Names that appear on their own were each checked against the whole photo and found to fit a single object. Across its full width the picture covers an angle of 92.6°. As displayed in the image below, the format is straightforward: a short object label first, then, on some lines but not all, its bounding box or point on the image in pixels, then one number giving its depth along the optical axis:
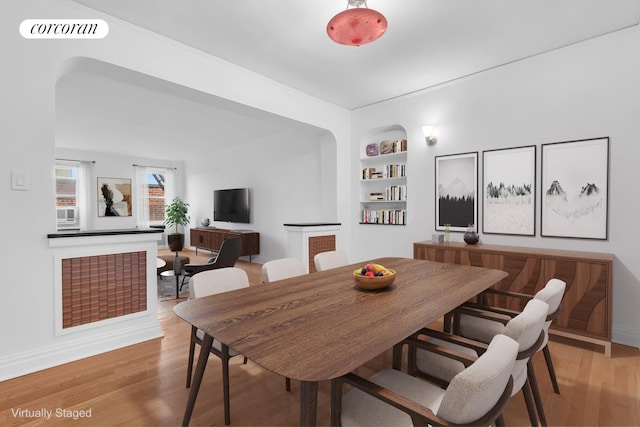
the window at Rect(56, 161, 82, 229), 7.33
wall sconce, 3.84
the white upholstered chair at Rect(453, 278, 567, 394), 1.63
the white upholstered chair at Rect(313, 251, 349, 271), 2.60
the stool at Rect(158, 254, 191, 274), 4.55
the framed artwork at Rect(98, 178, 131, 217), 7.64
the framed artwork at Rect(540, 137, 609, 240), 2.77
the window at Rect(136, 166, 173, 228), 8.32
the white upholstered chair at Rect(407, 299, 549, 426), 1.16
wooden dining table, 1.01
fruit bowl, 1.72
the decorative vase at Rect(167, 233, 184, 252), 4.70
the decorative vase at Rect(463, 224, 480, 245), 3.38
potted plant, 5.10
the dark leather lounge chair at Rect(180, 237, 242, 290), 3.78
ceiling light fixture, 1.73
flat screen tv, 6.87
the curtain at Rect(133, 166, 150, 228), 8.24
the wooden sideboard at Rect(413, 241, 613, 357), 2.45
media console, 6.27
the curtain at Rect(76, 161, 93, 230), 7.50
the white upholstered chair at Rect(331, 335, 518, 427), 0.82
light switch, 2.08
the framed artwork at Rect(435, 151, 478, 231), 3.58
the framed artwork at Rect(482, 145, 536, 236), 3.17
